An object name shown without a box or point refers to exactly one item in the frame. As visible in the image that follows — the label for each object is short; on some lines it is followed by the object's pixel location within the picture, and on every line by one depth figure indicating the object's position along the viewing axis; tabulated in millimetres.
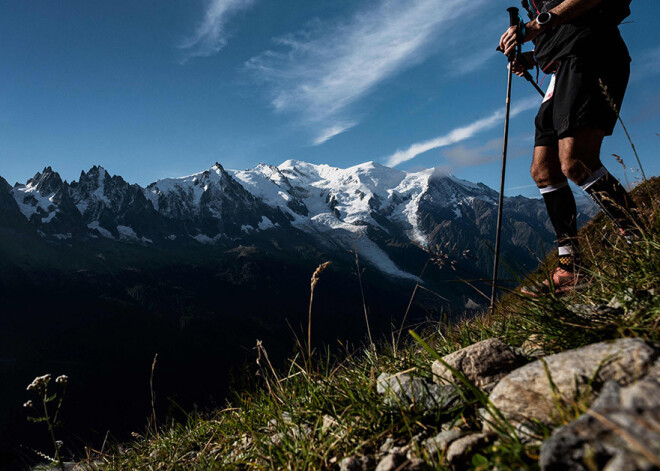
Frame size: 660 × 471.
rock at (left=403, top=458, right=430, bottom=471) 1848
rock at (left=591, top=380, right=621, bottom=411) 1247
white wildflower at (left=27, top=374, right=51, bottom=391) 3851
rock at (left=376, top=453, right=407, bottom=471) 1941
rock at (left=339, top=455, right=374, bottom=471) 2111
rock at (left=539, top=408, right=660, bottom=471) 919
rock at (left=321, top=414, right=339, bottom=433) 2512
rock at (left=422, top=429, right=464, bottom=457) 1925
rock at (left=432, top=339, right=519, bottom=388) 2336
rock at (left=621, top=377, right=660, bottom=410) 1138
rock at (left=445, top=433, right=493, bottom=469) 1805
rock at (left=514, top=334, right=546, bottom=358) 2479
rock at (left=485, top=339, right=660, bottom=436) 1591
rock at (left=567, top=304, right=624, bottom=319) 2291
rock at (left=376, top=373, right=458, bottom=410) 2275
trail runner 3742
